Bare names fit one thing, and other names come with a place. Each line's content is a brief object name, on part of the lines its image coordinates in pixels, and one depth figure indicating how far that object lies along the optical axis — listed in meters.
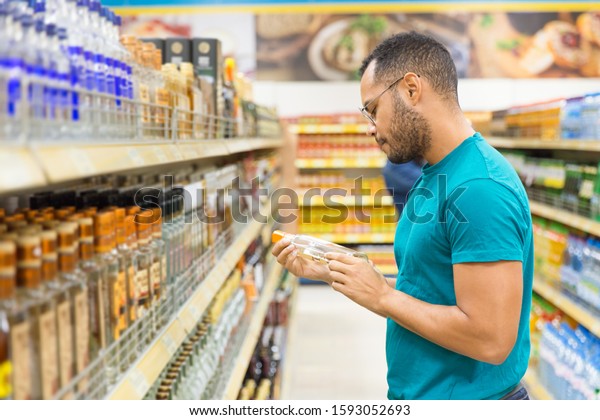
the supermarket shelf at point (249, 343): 2.83
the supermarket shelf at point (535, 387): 4.33
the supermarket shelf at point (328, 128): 8.04
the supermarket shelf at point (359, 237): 8.13
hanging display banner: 8.25
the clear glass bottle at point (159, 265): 1.81
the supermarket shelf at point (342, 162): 8.05
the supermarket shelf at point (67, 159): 0.88
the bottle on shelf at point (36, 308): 1.06
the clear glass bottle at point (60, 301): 1.14
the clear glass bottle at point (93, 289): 1.31
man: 1.52
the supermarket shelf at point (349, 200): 8.09
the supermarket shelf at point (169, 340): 1.40
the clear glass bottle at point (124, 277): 1.50
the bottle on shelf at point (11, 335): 0.97
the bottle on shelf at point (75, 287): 1.20
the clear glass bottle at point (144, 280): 1.66
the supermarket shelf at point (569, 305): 3.66
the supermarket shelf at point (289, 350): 4.65
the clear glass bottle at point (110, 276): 1.39
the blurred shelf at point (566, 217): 3.68
